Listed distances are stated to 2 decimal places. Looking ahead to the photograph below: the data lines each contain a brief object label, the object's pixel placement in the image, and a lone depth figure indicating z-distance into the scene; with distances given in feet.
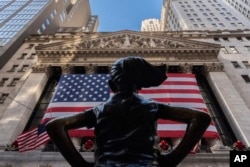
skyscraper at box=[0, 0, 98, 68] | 123.28
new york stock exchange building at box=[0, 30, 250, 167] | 63.62
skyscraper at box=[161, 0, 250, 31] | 185.78
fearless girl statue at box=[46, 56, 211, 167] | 11.17
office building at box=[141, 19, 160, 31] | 540.85
